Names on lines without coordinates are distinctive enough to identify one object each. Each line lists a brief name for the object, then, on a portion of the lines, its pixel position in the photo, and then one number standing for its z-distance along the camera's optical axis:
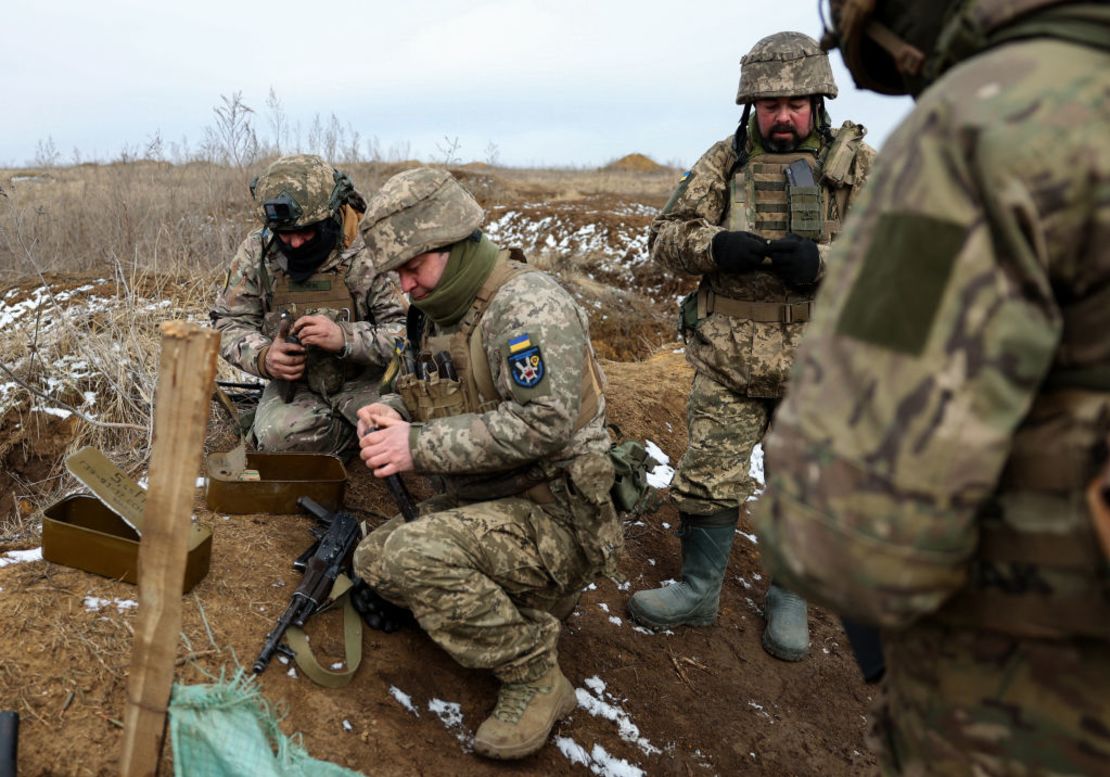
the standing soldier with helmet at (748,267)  3.45
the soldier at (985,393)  1.04
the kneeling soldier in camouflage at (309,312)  3.93
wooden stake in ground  1.76
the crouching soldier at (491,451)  2.69
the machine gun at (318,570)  2.85
